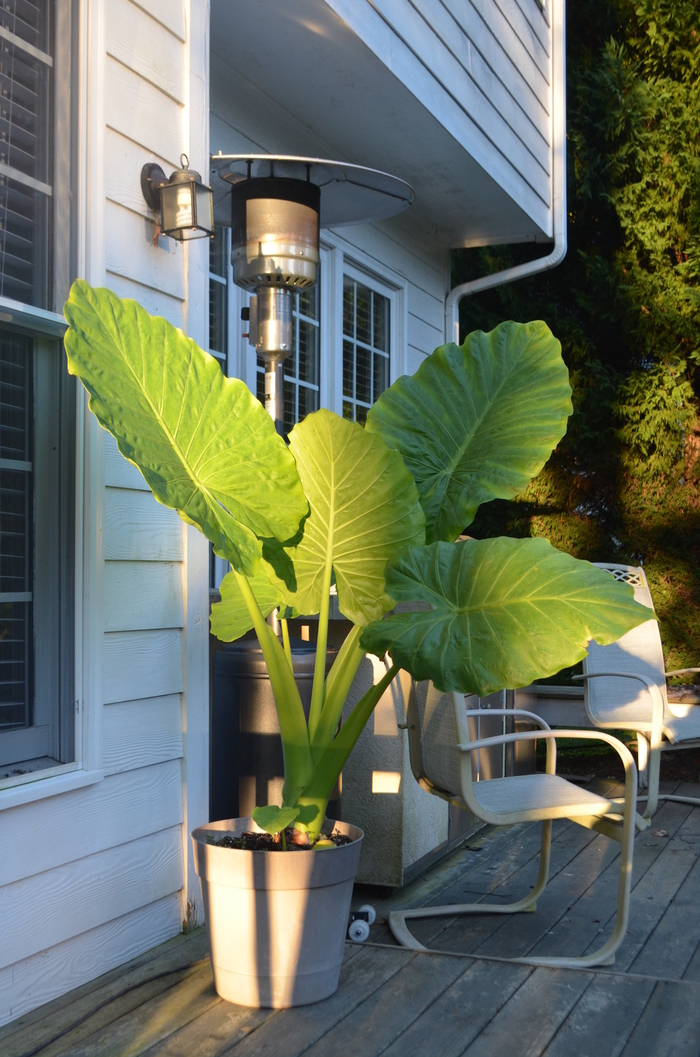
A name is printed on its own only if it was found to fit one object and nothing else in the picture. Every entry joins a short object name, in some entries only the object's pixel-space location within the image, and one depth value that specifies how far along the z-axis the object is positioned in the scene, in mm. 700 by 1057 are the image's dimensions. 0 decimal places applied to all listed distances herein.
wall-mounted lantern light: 2326
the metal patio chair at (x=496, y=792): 2400
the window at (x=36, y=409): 1993
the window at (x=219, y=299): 3439
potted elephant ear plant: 1801
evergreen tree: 5547
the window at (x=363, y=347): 4387
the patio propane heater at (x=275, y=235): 2756
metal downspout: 4938
